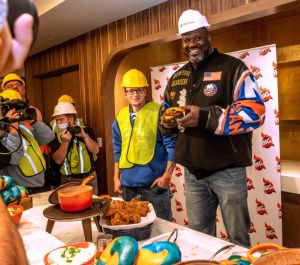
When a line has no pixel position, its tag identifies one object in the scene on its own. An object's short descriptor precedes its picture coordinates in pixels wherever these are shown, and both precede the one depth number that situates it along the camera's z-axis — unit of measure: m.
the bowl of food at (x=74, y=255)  0.92
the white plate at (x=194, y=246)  1.10
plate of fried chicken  1.27
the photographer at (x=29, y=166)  2.25
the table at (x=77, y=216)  1.24
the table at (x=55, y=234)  1.16
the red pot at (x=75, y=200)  1.29
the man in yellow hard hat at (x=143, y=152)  2.27
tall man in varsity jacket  1.64
